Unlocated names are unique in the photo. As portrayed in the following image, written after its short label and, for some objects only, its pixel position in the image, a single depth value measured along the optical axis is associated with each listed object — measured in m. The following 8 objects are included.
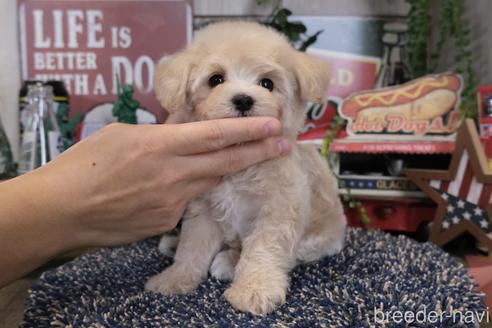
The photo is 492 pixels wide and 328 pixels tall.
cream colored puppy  0.31
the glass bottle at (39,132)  0.48
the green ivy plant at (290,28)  0.53
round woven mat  0.27
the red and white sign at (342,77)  0.57
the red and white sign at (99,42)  0.56
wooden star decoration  0.41
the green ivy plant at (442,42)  0.49
